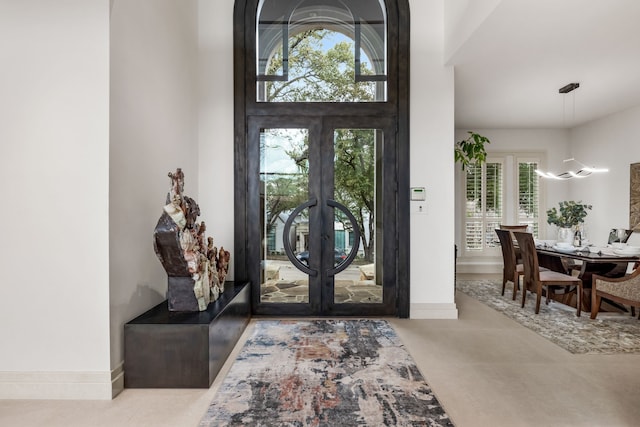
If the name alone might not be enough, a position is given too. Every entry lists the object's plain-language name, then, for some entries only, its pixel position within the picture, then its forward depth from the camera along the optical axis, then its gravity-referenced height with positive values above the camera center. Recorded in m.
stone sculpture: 2.49 -0.28
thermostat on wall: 3.96 +0.20
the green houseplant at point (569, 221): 4.79 -0.12
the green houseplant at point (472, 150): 5.33 +0.91
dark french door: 4.01 -0.03
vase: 4.79 -0.29
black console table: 2.37 -0.93
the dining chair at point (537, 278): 4.12 -0.76
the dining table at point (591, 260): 3.97 -0.53
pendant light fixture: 4.83 +1.67
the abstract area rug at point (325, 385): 2.03 -1.14
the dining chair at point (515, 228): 5.89 -0.26
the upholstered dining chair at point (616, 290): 3.63 -0.80
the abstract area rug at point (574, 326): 3.16 -1.15
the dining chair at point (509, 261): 4.82 -0.68
